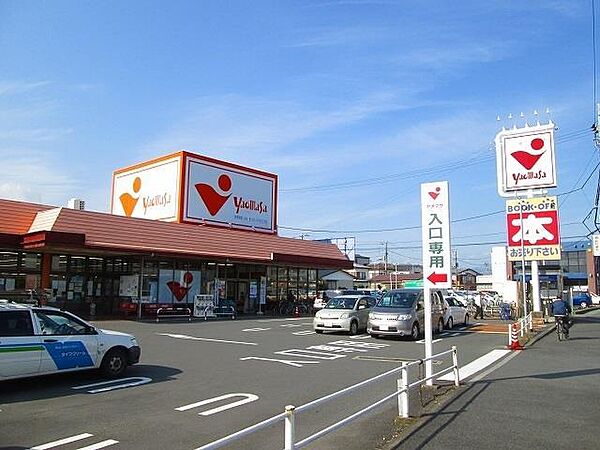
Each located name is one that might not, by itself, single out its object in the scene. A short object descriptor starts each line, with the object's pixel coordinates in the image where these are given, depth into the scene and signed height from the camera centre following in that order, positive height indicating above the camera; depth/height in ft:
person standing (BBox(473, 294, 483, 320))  100.38 -2.50
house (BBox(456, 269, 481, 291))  283.14 +9.93
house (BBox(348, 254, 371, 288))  311.43 +11.89
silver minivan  59.21 -2.07
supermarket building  76.13 +7.46
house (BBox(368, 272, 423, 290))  293.02 +9.67
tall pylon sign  92.89 +19.09
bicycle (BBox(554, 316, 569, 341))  62.43 -3.43
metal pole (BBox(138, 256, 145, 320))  83.76 +0.96
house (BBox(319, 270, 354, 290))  189.37 +5.37
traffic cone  52.52 -4.30
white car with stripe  28.63 -2.93
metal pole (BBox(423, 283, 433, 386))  32.04 -1.52
